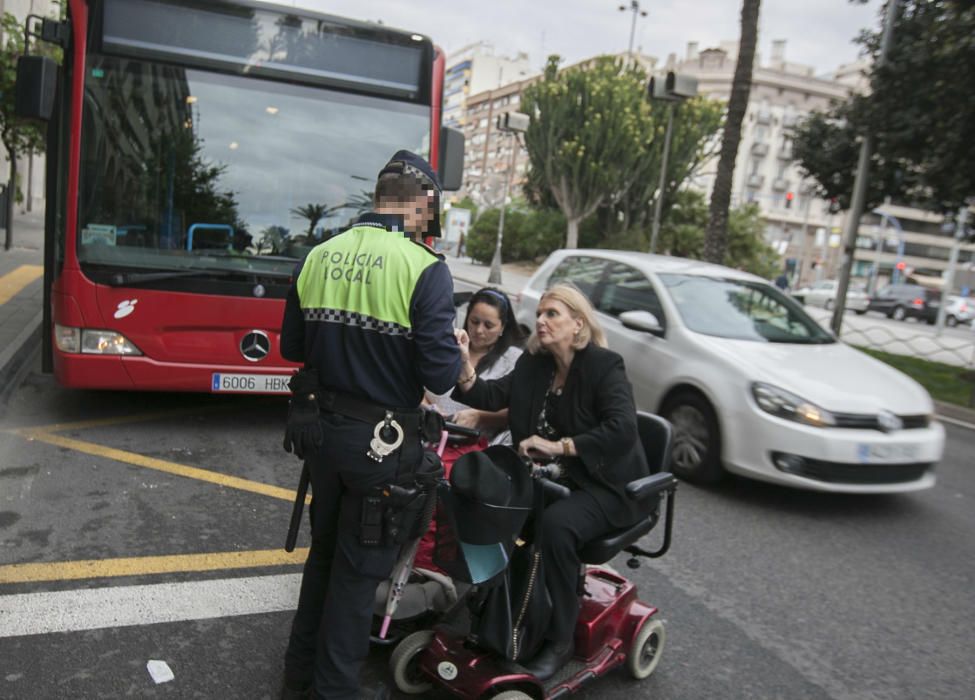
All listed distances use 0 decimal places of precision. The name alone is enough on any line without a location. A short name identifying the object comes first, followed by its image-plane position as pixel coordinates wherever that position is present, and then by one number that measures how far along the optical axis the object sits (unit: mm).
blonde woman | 2738
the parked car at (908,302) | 35812
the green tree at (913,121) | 11023
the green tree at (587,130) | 39344
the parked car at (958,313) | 36469
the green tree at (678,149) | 39906
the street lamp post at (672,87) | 13336
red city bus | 5344
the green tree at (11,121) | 14109
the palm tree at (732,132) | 14484
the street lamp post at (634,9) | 63000
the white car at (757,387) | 5273
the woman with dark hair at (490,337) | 3791
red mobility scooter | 2582
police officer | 2367
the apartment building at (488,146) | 95488
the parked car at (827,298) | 37156
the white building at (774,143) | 79562
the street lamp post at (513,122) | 23172
